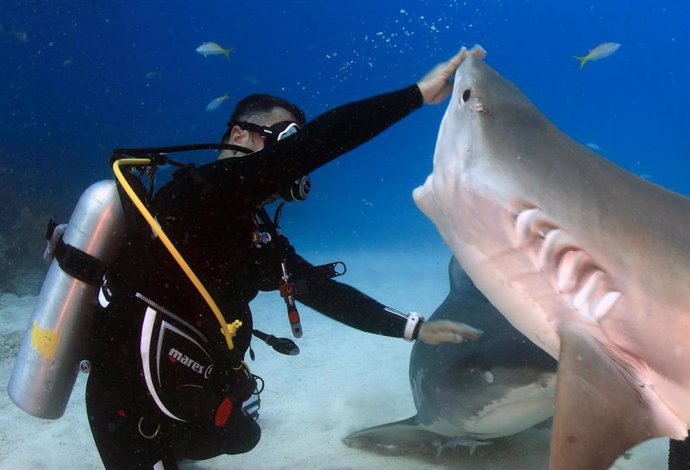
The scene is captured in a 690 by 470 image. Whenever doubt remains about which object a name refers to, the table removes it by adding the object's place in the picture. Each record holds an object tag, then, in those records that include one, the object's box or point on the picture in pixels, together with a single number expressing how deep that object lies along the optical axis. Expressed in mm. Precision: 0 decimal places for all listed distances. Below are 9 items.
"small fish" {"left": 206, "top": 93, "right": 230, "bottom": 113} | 14312
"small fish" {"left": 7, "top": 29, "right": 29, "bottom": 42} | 15138
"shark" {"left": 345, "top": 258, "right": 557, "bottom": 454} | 2977
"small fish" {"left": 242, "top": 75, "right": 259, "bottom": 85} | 18742
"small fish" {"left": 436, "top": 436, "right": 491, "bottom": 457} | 3679
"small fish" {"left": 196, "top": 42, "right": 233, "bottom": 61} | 13195
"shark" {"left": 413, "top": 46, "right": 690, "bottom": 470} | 1332
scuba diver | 2557
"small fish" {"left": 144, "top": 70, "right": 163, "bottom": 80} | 18072
